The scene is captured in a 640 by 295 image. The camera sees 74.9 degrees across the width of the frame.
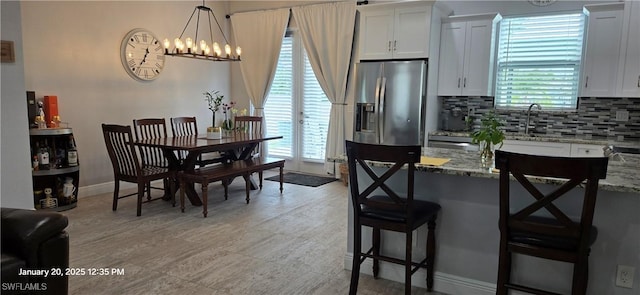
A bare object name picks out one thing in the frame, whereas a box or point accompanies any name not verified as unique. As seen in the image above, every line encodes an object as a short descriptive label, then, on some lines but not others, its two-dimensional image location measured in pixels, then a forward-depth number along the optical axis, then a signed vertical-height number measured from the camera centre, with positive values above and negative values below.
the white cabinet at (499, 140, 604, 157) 4.13 -0.36
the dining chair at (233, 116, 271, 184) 5.76 -0.28
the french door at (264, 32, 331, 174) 6.42 -0.08
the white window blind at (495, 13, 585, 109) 4.62 +0.59
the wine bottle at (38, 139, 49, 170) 4.25 -0.58
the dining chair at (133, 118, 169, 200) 4.75 -0.56
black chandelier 4.30 +0.57
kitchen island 2.15 -0.69
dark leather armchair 1.88 -0.70
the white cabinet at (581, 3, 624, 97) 4.10 +0.64
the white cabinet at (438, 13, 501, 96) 4.72 +0.64
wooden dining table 4.33 -0.43
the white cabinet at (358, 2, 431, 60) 4.82 +0.94
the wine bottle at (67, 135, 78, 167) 4.44 -0.55
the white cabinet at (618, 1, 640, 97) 3.97 +0.59
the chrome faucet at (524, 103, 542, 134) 4.72 -0.05
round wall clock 5.37 +0.64
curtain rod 5.70 +1.44
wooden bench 4.26 -0.73
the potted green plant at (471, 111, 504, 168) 2.54 -0.17
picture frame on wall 3.51 +0.41
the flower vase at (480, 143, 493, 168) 2.56 -0.27
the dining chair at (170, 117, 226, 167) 5.31 -0.34
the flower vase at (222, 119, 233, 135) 5.38 -0.28
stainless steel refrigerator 4.80 +0.10
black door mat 5.92 -1.06
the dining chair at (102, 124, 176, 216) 4.19 -0.62
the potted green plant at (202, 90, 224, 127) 6.59 +0.13
